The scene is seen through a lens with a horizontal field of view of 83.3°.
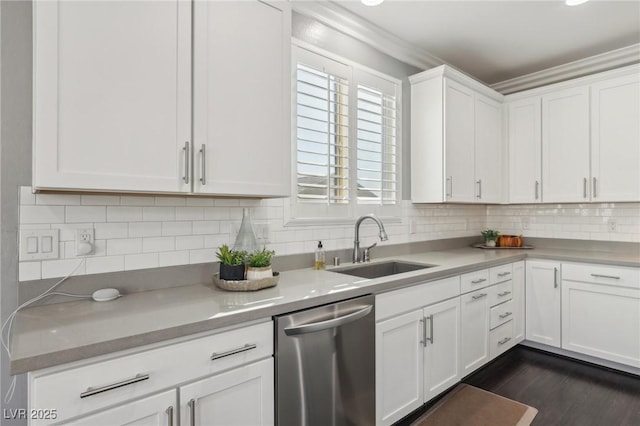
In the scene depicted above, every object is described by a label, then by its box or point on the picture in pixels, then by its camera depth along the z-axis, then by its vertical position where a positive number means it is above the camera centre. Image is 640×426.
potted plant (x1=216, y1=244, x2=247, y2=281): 1.72 -0.25
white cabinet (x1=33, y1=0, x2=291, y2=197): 1.27 +0.48
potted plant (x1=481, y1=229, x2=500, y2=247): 3.78 -0.23
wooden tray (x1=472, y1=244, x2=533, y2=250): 3.69 -0.33
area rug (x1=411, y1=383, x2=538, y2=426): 2.19 -1.26
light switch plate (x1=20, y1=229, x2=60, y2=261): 1.45 -0.13
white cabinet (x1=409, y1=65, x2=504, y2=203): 3.03 +0.69
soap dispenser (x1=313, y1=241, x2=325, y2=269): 2.38 -0.29
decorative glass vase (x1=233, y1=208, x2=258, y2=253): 1.94 -0.13
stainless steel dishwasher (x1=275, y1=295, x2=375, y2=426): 1.54 -0.71
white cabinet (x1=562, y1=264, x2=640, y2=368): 2.75 -0.78
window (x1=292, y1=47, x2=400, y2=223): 2.42 +0.56
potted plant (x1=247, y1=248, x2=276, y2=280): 1.76 -0.26
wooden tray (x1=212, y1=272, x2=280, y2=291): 1.71 -0.34
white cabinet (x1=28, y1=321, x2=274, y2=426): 1.05 -0.57
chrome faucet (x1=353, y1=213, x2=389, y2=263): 2.59 -0.24
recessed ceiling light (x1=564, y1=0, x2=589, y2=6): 2.41 +1.44
